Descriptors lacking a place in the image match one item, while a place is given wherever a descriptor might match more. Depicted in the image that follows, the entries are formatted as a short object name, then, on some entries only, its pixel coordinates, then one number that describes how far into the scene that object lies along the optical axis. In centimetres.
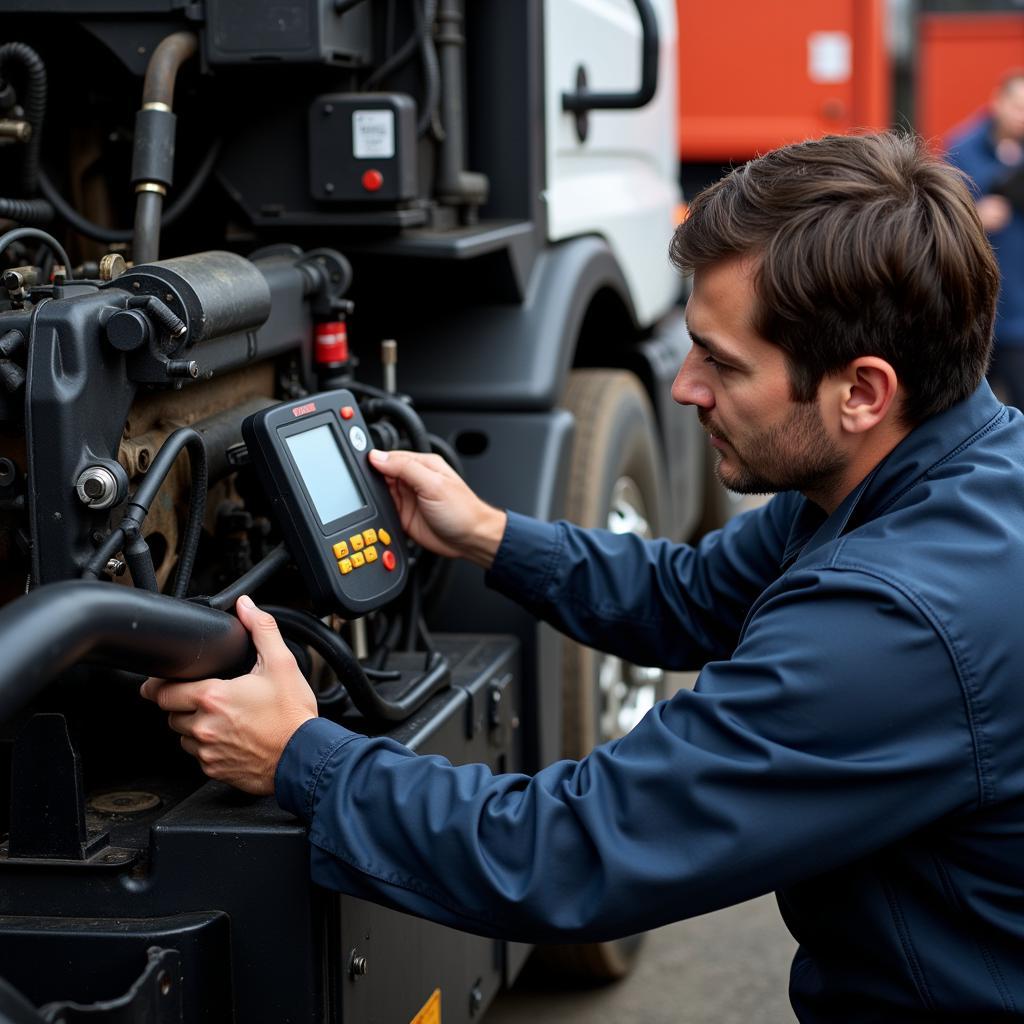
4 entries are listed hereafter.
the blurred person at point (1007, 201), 661
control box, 231
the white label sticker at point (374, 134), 231
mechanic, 151
